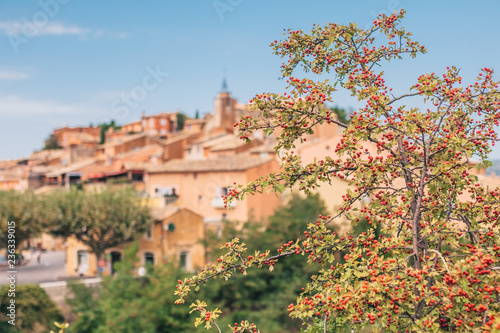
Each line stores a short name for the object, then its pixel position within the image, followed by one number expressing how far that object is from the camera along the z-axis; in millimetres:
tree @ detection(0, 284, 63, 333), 22734
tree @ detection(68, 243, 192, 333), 23766
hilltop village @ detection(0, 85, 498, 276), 32250
